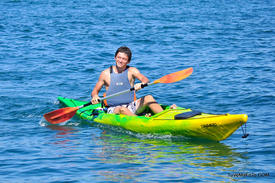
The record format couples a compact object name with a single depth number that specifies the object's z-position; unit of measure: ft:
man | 49.44
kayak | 41.04
